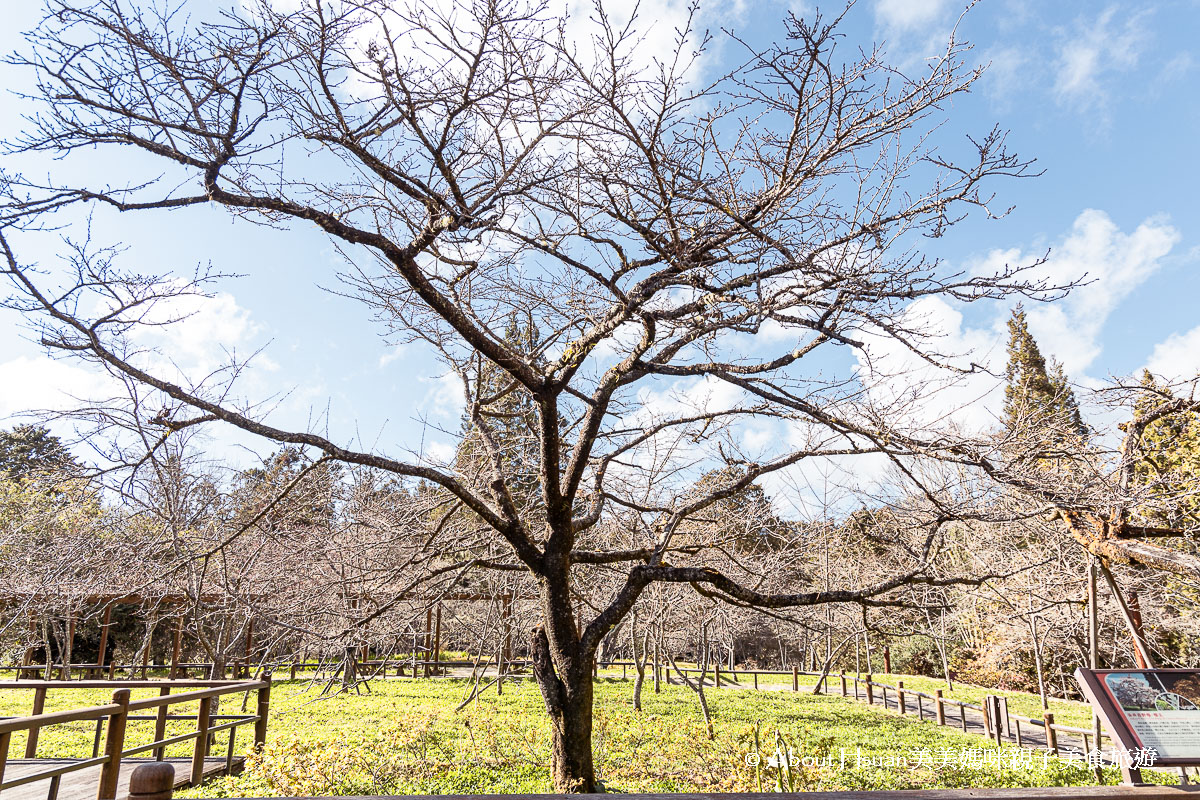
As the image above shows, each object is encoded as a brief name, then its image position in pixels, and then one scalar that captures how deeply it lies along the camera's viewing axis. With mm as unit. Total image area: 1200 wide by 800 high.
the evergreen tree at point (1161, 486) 5262
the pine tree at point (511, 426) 7648
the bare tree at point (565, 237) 4398
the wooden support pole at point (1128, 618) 5309
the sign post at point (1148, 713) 3422
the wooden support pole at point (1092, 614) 5520
